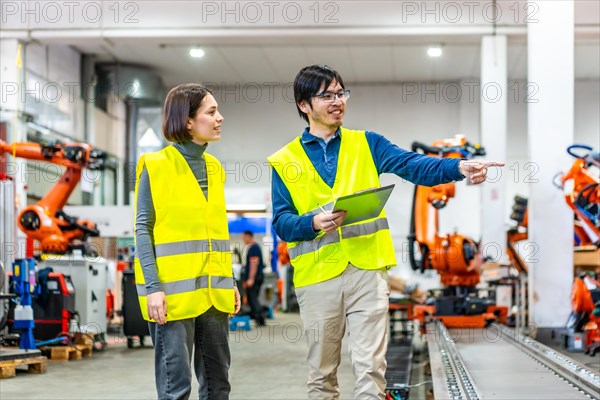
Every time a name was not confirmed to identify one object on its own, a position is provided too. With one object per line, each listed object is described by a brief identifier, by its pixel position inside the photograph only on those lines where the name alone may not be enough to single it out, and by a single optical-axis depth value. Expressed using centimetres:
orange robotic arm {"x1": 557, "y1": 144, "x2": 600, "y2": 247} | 814
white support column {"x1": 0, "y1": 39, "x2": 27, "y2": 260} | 1195
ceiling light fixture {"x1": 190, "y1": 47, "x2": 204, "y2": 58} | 1638
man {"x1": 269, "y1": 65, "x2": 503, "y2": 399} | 304
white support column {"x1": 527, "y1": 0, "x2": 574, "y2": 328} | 953
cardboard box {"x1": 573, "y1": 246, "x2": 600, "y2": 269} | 966
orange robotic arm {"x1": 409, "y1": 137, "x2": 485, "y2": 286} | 962
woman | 305
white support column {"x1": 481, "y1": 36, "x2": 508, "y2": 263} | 1262
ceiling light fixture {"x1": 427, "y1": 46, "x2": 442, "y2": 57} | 1667
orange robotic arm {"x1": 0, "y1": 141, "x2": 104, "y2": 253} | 944
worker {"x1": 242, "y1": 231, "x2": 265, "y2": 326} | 1376
